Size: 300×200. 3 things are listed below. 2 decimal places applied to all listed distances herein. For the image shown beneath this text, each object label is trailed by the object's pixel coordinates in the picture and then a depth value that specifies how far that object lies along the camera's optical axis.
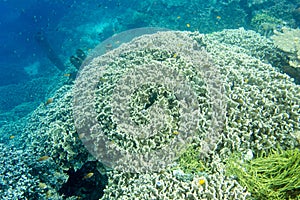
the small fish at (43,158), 4.33
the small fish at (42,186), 4.07
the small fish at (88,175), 4.11
